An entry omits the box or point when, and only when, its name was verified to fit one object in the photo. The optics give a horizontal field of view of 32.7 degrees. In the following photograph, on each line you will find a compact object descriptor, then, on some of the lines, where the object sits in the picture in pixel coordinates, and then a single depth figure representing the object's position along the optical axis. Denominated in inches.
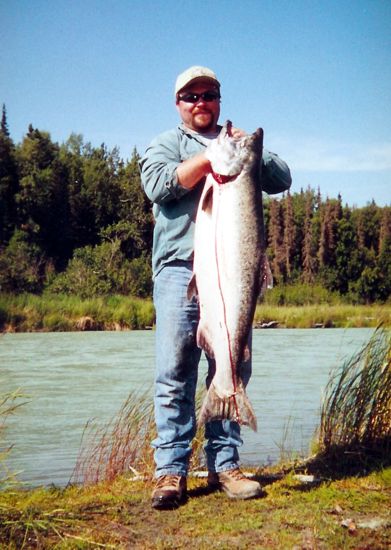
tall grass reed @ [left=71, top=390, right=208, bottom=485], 201.8
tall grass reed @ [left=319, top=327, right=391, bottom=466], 199.5
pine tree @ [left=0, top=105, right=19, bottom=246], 1913.1
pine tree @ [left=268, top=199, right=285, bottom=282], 2453.2
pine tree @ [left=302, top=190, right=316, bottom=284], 2388.0
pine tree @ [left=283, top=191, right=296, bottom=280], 2463.1
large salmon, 133.3
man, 149.9
